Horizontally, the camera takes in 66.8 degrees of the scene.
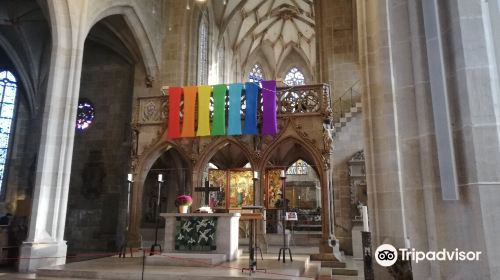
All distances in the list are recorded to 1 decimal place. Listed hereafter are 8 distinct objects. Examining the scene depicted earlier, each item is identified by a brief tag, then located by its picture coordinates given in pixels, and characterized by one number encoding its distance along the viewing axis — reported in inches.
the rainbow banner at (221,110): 454.6
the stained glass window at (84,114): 708.0
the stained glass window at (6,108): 689.6
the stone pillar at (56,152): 366.0
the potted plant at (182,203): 352.8
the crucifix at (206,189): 363.7
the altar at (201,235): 327.6
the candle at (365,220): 278.5
